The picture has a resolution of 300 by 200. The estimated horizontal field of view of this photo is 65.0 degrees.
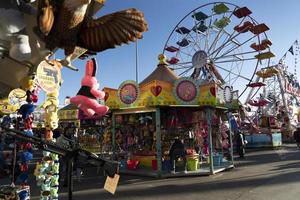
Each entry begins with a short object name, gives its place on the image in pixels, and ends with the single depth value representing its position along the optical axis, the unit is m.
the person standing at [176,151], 8.19
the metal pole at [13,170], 2.70
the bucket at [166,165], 8.34
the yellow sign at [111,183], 1.84
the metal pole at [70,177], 1.73
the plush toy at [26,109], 3.08
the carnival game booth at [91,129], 11.75
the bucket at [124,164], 9.12
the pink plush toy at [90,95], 2.12
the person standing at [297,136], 16.48
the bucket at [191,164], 8.58
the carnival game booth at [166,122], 8.07
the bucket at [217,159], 9.52
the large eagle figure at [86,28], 1.79
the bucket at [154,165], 8.57
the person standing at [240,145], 12.05
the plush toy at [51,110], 4.21
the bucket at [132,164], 9.01
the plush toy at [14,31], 1.65
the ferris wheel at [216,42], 14.89
